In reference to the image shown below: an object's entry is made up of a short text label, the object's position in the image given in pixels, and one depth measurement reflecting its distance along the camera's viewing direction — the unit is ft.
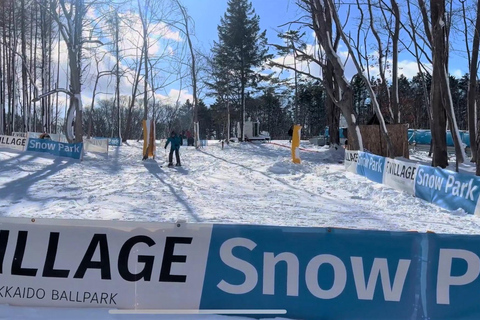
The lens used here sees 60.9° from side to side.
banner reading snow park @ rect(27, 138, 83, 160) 66.08
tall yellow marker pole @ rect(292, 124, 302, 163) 64.95
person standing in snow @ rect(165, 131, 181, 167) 60.15
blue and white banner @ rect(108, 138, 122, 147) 118.58
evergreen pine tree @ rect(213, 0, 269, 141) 151.33
